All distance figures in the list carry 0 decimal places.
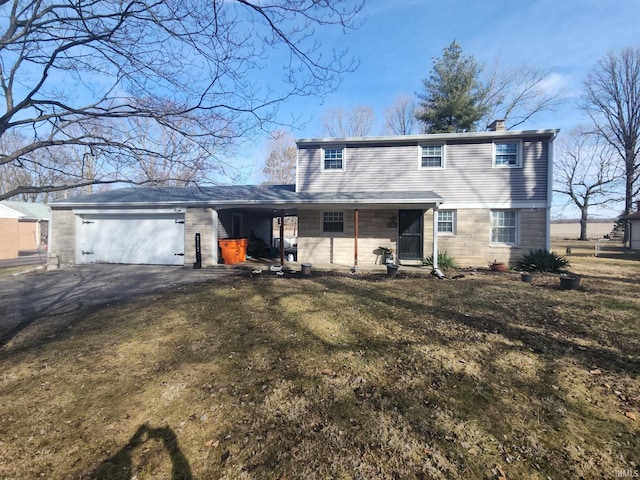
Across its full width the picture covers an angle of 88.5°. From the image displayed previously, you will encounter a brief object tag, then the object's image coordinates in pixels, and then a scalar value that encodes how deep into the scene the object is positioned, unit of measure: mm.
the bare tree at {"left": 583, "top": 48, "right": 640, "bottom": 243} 27328
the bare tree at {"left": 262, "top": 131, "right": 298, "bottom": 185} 34688
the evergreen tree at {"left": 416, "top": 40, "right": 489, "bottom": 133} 23547
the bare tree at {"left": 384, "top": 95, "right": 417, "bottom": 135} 32344
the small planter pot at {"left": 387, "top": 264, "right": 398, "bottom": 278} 9766
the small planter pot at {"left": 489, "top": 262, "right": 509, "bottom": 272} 11305
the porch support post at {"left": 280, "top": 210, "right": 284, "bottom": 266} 11898
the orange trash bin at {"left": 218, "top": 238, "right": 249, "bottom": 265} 12398
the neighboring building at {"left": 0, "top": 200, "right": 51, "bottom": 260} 17969
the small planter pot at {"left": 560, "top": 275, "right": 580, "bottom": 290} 7965
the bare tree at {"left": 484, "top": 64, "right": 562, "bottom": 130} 25844
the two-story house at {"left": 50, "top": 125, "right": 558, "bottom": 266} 11984
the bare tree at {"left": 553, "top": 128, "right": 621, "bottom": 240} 31781
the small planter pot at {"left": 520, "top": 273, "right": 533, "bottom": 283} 8945
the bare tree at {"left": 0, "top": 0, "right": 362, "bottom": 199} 3484
